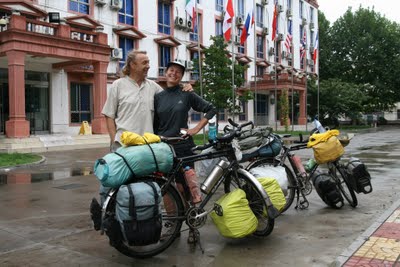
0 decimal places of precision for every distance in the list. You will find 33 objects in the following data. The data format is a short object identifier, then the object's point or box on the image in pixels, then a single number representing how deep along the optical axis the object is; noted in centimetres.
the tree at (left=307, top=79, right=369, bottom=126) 3728
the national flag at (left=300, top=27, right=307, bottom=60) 4456
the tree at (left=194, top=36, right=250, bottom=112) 2478
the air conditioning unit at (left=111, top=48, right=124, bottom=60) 2373
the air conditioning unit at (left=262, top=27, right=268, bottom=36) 3809
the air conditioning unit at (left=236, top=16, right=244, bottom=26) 3384
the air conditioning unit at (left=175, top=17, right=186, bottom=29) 2822
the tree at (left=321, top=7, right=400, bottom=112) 4606
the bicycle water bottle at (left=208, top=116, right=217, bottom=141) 463
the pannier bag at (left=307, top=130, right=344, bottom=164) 586
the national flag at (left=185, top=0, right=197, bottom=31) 2147
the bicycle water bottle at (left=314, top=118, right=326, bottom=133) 621
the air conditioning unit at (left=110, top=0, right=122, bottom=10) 2364
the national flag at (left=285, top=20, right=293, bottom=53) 2966
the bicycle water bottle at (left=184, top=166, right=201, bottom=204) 459
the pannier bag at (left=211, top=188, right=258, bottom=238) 434
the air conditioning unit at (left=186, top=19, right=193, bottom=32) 2894
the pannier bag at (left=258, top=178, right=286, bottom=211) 470
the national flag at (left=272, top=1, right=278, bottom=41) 2827
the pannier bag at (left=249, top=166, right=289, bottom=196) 513
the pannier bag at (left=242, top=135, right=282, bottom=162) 564
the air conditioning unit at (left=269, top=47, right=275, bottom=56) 3928
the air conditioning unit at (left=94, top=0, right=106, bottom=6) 2292
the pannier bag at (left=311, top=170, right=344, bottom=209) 599
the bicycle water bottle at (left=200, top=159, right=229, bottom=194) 450
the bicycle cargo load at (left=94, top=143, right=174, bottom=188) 376
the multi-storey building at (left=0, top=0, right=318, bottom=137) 1731
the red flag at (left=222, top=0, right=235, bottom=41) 2195
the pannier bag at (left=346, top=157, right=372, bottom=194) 602
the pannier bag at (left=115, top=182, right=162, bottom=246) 362
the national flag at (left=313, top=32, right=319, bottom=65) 3470
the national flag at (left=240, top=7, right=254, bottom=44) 2469
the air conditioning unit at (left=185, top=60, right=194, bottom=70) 2854
